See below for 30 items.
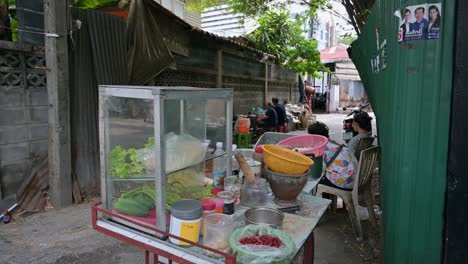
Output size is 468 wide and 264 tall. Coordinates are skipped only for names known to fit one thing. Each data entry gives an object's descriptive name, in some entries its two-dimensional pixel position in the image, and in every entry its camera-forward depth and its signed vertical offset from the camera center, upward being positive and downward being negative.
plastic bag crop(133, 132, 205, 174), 2.08 -0.35
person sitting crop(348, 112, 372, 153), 4.58 -0.34
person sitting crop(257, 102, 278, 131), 9.68 -0.49
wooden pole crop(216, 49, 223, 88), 8.30 +1.00
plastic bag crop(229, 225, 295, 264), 1.61 -0.76
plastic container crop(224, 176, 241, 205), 2.45 -0.67
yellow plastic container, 2.31 -0.43
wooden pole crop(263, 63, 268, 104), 12.26 +0.71
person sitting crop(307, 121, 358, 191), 3.93 -0.77
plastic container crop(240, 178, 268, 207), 2.41 -0.69
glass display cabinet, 1.97 -0.32
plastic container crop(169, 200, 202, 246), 1.85 -0.69
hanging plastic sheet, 5.18 +0.97
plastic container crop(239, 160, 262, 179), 2.84 -0.57
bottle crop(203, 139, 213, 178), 2.61 -0.51
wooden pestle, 2.45 -0.51
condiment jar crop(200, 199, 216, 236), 2.11 -0.69
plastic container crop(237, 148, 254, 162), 3.52 -0.55
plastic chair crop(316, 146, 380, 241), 3.80 -1.07
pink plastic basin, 3.79 -0.45
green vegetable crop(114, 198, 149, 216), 2.12 -0.71
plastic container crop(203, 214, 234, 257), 1.87 -0.77
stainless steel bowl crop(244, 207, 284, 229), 2.04 -0.74
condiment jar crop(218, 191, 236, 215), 2.18 -0.68
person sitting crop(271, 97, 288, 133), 10.17 -0.28
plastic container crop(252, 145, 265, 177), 3.15 -0.51
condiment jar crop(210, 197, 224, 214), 2.17 -0.70
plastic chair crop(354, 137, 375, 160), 4.57 -0.57
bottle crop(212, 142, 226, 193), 2.64 -0.57
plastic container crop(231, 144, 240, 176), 3.05 -0.64
